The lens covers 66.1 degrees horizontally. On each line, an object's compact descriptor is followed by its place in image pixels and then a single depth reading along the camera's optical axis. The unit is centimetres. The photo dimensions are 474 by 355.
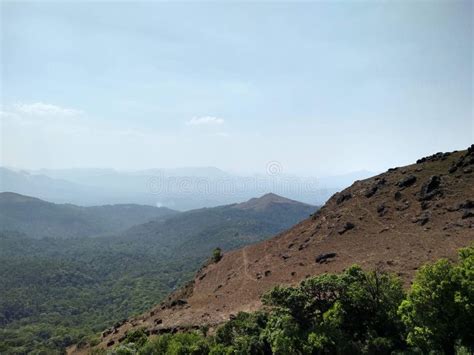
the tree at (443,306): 2986
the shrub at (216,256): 10856
